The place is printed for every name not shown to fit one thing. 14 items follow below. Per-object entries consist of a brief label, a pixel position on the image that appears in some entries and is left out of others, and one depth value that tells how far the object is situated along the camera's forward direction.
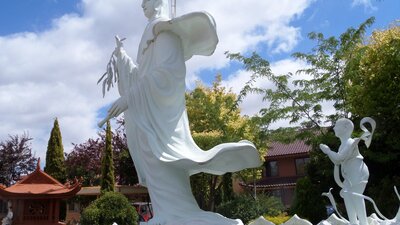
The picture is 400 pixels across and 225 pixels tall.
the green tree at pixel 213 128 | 15.11
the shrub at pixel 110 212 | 11.98
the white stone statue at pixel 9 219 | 15.60
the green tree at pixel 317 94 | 11.40
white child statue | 4.50
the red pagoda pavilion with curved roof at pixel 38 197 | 15.73
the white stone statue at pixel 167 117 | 4.91
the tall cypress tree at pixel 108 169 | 17.97
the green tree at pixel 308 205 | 10.88
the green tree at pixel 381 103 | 10.10
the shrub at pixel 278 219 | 9.59
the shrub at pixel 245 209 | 11.45
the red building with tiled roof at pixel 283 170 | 24.59
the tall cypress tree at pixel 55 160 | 21.05
